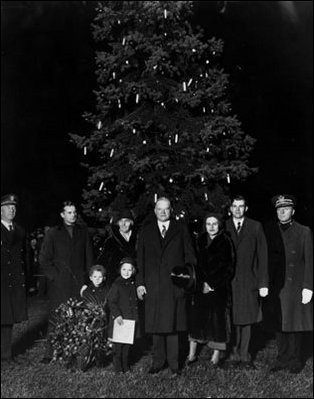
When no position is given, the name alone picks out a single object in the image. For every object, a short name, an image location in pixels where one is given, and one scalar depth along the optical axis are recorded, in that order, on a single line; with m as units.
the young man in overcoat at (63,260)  6.60
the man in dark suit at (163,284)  6.27
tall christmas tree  8.76
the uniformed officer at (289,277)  6.51
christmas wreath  6.32
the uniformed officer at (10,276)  6.09
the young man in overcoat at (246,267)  6.50
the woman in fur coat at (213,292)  6.43
